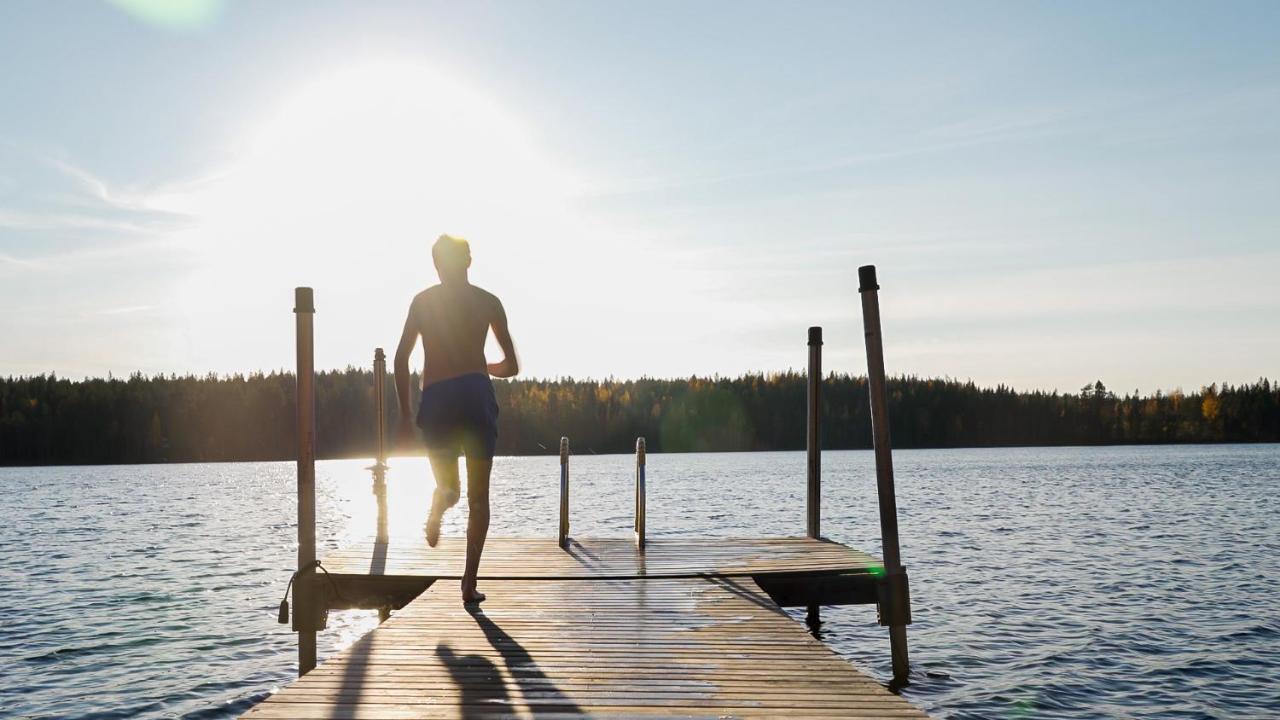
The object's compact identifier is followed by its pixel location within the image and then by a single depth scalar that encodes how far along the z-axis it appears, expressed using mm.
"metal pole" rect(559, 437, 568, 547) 12867
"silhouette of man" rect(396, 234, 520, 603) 7523
